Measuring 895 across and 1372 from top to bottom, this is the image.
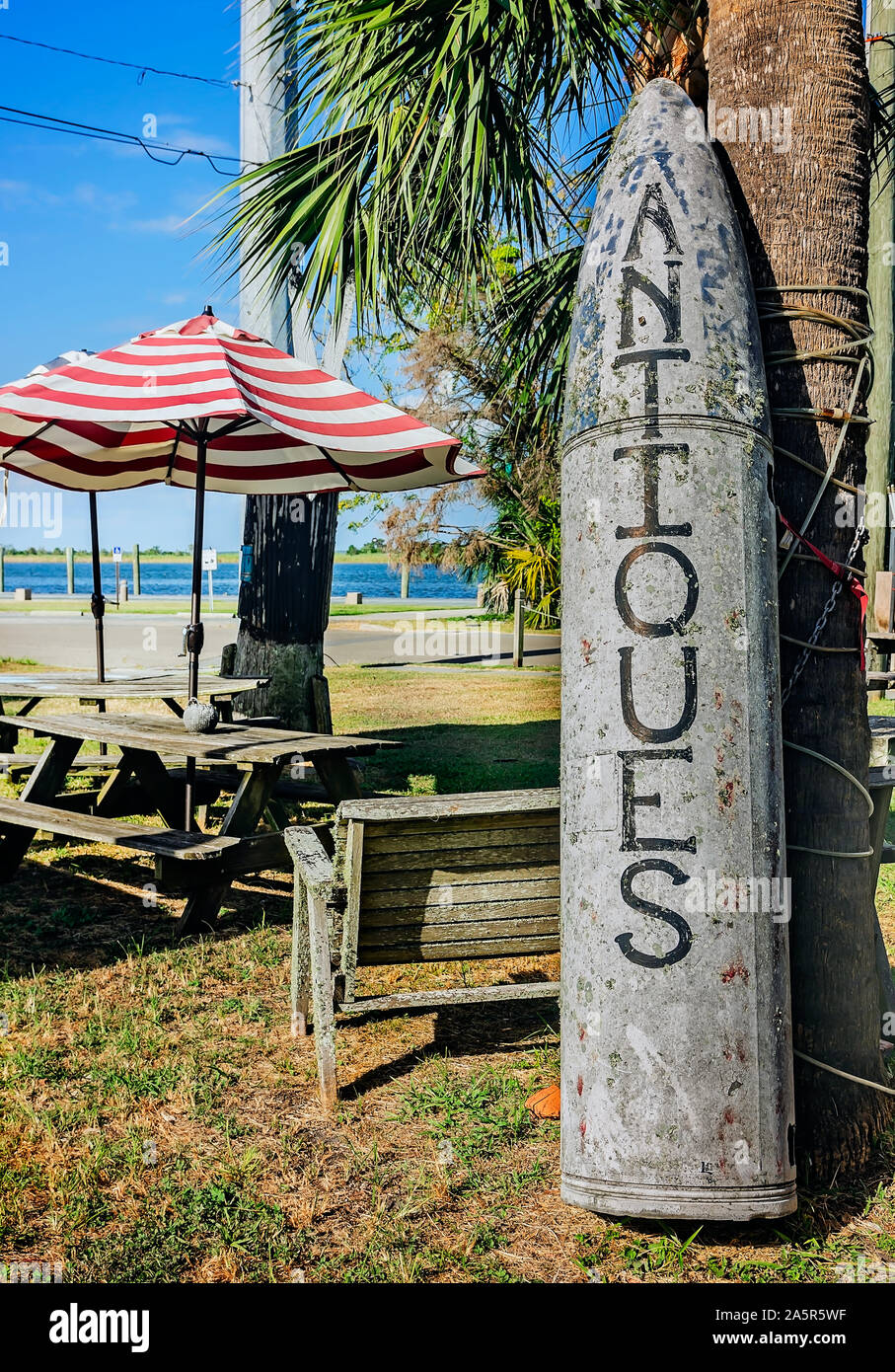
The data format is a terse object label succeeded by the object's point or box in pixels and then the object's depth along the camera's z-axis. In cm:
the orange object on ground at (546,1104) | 320
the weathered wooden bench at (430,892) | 320
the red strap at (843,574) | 295
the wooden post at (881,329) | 1065
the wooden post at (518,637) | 1830
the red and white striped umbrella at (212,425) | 491
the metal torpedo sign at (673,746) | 249
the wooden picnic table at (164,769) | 482
